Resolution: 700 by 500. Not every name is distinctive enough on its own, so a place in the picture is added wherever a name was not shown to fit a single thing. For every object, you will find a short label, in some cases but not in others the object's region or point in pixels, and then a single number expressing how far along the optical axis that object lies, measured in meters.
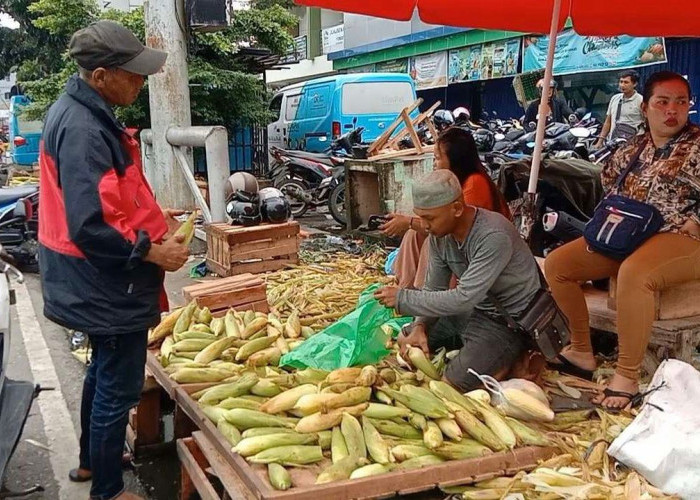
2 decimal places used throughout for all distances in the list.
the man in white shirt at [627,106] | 9.69
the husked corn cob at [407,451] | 2.88
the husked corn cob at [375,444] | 2.84
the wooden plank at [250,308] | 4.99
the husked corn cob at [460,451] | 2.89
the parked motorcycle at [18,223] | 8.27
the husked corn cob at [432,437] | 2.91
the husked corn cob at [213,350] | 3.88
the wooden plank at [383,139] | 9.00
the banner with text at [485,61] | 16.06
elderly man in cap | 2.71
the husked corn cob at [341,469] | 2.69
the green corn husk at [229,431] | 2.96
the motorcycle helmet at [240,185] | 7.70
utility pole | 8.92
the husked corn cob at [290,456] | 2.77
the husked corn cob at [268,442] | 2.83
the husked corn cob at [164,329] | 4.36
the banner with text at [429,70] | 19.09
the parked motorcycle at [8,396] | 3.12
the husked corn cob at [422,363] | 3.70
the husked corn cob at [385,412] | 3.17
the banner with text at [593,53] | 12.02
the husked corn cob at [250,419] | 3.06
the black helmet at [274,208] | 7.16
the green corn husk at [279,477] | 2.60
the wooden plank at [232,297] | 4.98
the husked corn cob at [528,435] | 3.02
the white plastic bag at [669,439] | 2.59
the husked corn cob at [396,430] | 3.10
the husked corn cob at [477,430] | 2.95
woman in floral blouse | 3.53
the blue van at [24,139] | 17.44
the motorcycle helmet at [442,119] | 11.29
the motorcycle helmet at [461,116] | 11.72
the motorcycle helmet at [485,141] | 10.52
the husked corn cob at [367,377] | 3.38
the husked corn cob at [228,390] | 3.32
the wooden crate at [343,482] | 2.60
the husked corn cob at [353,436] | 2.90
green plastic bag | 3.73
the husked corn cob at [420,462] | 2.81
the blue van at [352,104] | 13.53
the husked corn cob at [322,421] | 3.05
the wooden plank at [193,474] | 2.83
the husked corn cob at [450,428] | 2.99
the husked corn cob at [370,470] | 2.71
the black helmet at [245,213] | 7.16
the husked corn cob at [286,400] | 3.21
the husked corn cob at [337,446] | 2.85
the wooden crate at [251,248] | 6.90
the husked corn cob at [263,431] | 2.97
